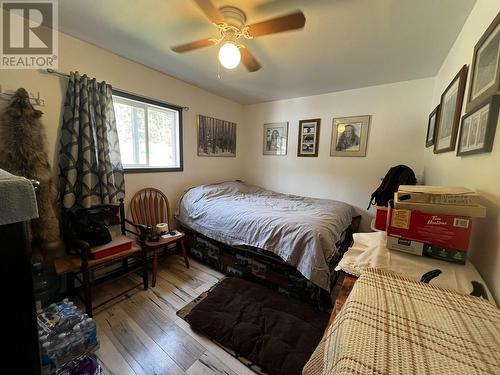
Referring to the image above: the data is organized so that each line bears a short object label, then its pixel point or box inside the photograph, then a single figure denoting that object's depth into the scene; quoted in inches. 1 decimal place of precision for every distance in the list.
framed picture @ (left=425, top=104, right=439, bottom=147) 77.6
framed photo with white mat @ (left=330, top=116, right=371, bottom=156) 111.4
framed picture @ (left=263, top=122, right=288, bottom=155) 138.9
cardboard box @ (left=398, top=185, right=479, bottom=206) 32.0
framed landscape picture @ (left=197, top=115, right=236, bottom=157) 124.6
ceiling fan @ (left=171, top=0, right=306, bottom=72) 48.6
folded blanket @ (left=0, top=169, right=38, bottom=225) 17.1
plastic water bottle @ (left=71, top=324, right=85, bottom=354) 43.1
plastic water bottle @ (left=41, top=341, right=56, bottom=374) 37.8
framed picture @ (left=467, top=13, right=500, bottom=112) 33.7
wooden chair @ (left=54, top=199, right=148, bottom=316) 62.9
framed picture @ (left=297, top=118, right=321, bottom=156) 126.3
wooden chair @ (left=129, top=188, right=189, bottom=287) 84.8
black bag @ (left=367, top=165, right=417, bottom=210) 86.6
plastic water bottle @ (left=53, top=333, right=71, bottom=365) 40.3
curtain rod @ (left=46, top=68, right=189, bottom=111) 66.8
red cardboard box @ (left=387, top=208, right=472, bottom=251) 32.4
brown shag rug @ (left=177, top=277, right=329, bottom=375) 53.0
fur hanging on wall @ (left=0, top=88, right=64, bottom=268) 57.2
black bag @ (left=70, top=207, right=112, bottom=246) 68.4
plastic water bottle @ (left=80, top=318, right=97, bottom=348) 45.3
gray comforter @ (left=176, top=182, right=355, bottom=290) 66.4
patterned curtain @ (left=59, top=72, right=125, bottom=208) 69.7
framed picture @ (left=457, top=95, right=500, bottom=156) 33.0
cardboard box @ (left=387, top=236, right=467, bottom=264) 33.2
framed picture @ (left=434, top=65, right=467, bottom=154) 53.1
